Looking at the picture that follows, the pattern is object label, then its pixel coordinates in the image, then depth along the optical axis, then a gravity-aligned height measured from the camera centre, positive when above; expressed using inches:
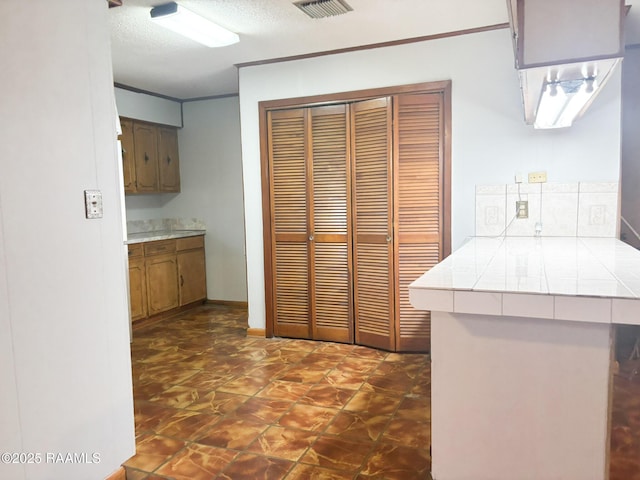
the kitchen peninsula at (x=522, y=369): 63.0 -24.5
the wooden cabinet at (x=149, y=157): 191.3 +20.8
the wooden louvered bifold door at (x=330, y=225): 151.1 -7.6
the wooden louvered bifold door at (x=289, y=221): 156.9 -6.1
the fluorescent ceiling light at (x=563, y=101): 73.9 +17.0
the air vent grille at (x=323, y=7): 109.3 +45.3
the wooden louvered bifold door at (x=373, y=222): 142.9 -6.6
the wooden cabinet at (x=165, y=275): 181.5 -28.2
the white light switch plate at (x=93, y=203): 74.1 +0.8
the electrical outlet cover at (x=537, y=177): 128.0 +4.9
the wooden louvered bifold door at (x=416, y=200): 138.3 -0.2
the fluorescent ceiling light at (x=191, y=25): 110.5 +44.7
